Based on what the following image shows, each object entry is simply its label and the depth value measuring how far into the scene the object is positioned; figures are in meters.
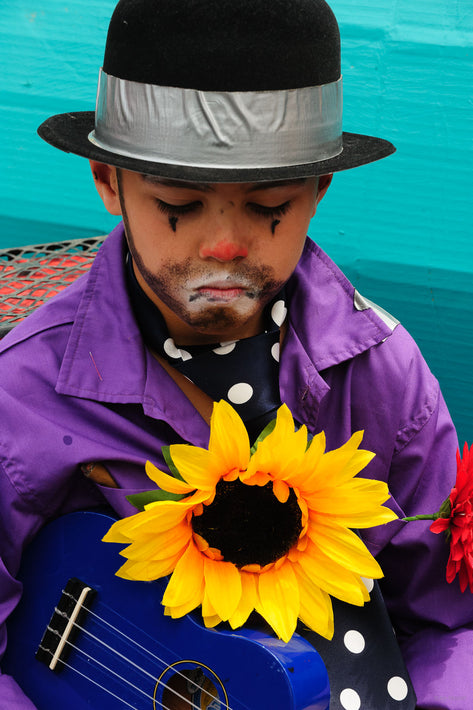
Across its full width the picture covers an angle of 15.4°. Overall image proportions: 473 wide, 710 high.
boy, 1.14
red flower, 1.25
